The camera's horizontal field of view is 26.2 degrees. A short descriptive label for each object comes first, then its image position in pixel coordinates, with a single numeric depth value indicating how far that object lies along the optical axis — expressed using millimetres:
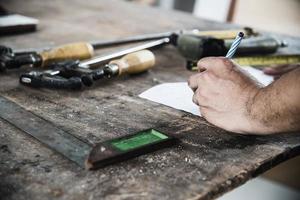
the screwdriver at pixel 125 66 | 1202
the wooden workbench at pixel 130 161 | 892
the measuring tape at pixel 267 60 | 1396
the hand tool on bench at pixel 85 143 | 941
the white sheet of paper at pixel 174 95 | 1161
